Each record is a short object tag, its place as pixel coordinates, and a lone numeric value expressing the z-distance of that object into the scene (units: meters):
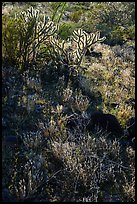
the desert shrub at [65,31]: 10.41
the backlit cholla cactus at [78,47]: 8.11
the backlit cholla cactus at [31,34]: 7.56
